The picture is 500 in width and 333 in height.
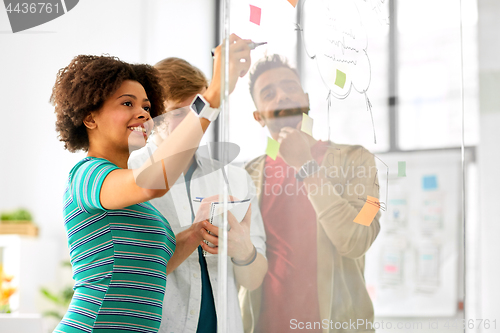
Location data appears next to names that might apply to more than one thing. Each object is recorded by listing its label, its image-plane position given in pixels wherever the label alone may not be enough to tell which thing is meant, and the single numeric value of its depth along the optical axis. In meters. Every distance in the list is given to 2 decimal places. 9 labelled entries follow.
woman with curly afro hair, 2.79
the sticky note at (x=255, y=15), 2.97
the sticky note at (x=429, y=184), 2.99
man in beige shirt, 2.95
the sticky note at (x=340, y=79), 2.99
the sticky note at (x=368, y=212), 2.97
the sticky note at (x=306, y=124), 2.98
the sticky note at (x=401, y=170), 2.98
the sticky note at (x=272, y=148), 2.98
